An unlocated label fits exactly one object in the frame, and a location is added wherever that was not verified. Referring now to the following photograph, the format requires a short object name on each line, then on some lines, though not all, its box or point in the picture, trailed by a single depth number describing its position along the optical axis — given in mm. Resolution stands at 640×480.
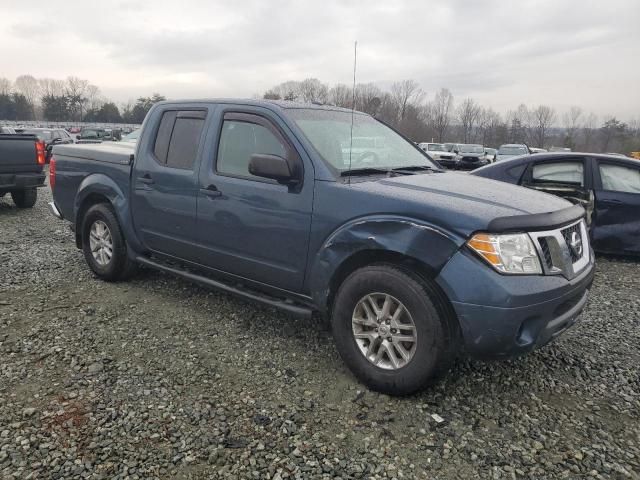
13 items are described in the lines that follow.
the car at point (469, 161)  22188
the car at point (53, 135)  22278
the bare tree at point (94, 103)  79375
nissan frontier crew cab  2689
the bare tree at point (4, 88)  75475
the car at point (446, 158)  21481
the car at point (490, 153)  25464
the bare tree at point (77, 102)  78894
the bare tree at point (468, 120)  73125
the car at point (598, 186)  6125
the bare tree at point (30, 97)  75312
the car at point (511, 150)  22770
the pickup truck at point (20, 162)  8641
